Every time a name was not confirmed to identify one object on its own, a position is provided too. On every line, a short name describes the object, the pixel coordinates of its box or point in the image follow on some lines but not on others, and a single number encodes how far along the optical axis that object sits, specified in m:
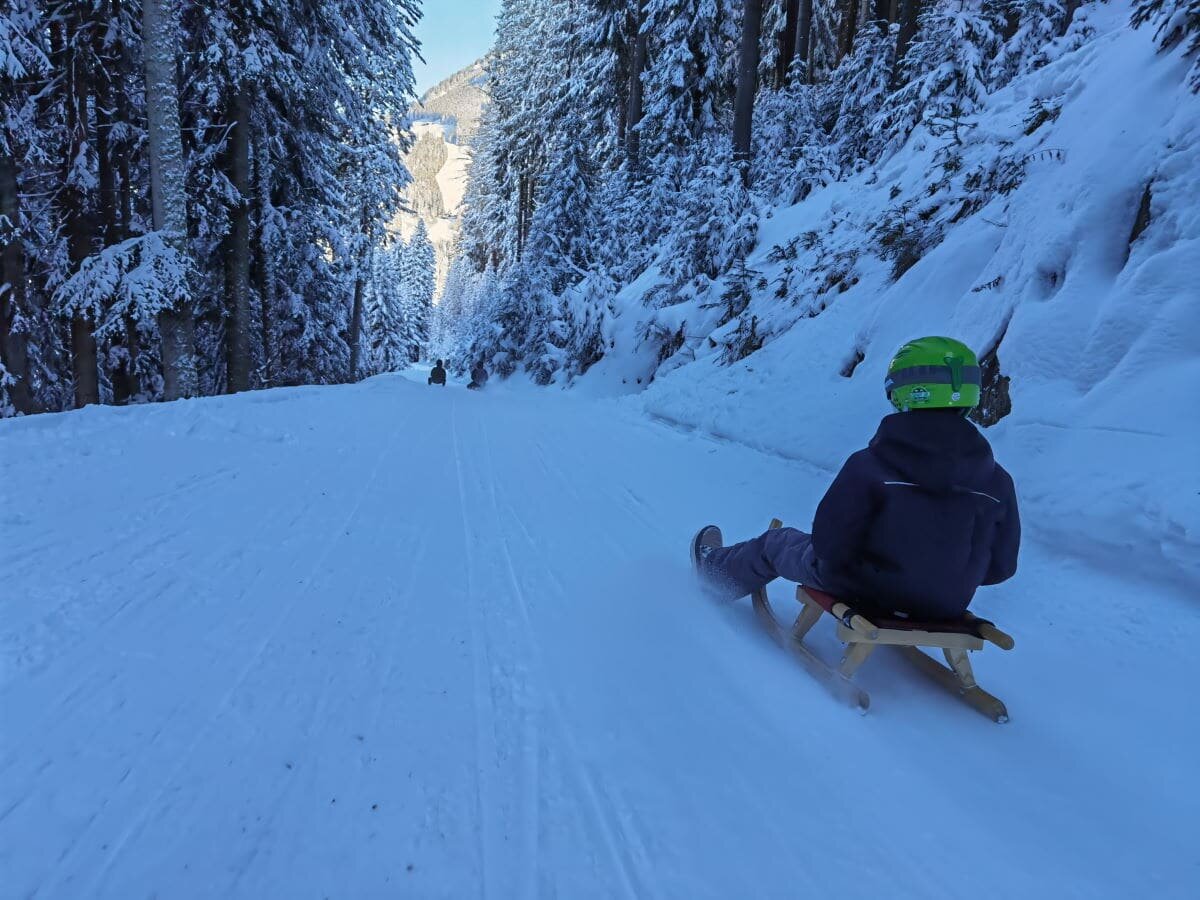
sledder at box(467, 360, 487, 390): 24.06
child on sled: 2.29
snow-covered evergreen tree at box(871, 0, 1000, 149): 10.12
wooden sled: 2.31
